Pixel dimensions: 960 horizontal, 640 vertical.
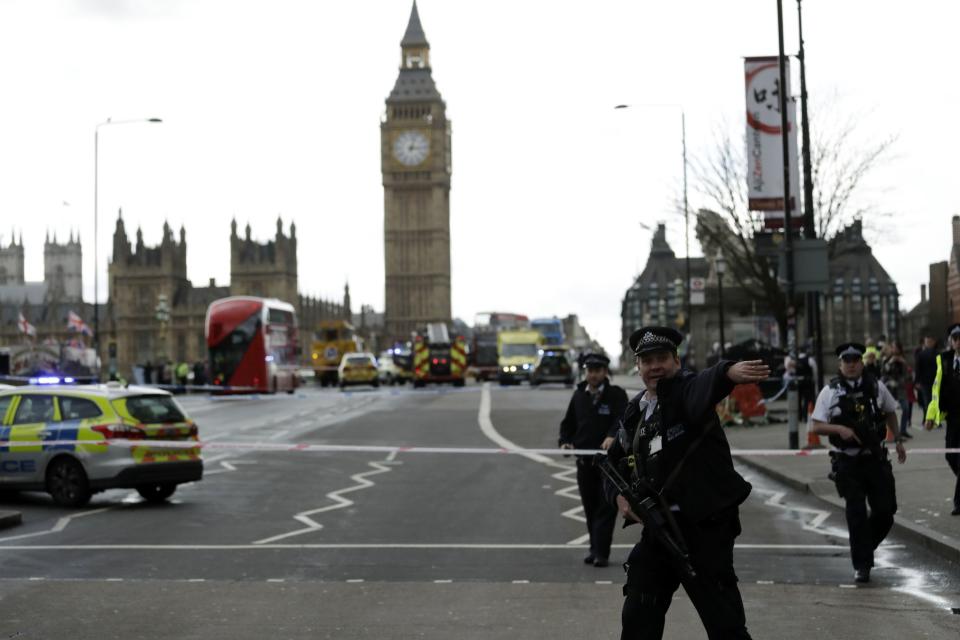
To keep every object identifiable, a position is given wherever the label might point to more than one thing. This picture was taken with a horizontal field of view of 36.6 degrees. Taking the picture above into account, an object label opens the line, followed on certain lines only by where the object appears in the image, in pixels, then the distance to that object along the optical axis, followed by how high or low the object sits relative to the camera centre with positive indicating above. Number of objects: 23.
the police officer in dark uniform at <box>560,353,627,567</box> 11.15 -0.42
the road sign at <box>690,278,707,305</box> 51.25 +2.99
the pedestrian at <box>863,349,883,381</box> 25.40 +0.22
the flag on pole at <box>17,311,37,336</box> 76.39 +3.09
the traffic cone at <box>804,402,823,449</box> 22.09 -1.06
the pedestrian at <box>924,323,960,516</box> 12.97 -0.17
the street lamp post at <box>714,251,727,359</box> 45.00 +3.39
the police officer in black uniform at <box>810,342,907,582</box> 10.13 -0.52
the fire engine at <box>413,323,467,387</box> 72.25 +0.89
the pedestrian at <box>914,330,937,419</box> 20.59 +0.05
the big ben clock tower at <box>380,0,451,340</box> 169.25 +19.62
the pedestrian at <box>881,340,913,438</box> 26.91 +0.03
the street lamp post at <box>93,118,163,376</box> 58.50 +7.89
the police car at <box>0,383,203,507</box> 15.97 -0.64
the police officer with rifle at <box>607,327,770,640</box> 6.00 -0.49
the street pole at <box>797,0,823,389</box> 26.27 +3.17
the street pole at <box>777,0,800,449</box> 21.61 +1.92
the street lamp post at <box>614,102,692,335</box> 52.22 +6.19
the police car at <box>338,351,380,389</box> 68.25 +0.48
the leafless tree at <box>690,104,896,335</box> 48.72 +5.24
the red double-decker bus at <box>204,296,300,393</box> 51.53 +1.40
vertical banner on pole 26.09 +4.30
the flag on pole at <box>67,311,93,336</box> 76.44 +3.28
